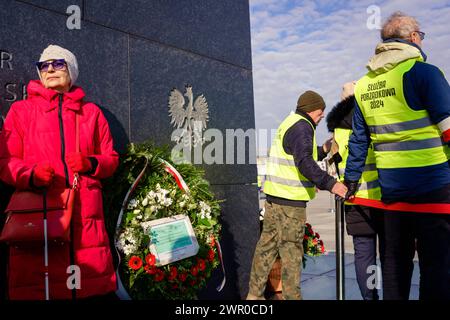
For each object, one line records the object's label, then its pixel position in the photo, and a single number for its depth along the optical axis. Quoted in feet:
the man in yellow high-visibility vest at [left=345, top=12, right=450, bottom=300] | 9.30
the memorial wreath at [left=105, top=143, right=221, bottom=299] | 11.05
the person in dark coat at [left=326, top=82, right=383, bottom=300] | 12.31
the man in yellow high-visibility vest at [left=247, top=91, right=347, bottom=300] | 13.76
